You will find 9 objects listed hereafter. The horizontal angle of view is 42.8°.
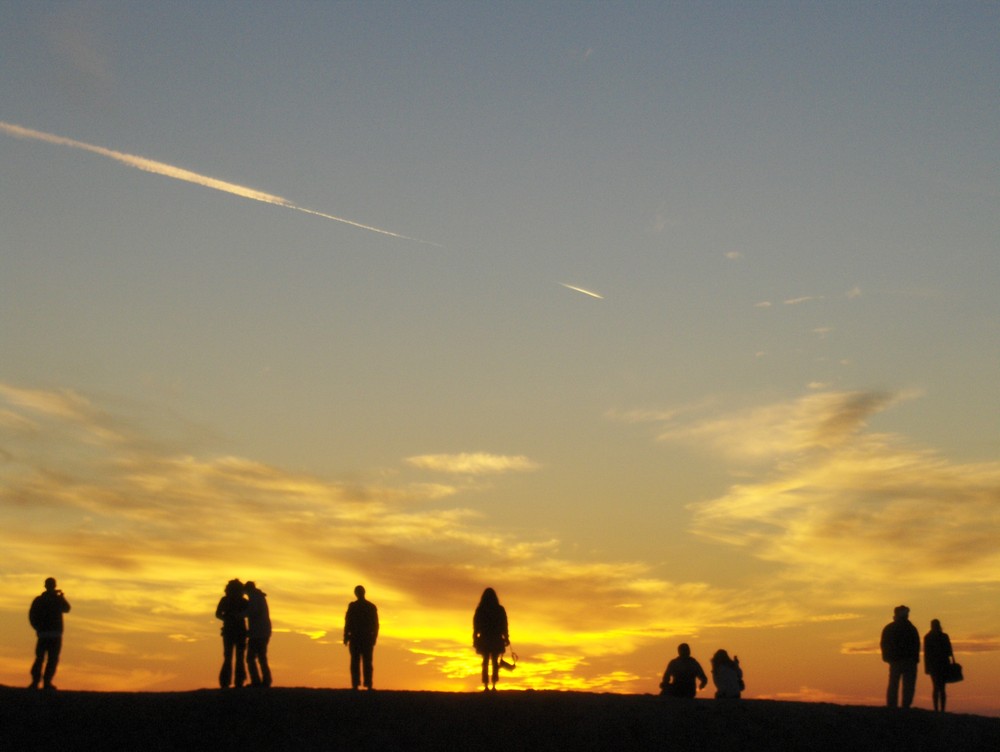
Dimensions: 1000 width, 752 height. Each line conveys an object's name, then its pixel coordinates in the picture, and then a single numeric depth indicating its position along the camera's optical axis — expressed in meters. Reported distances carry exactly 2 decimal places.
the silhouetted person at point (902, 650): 29.08
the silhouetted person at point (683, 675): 29.12
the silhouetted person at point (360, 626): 28.38
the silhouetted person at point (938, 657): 30.70
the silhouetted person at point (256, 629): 27.50
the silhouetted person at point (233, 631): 27.59
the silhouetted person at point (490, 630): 28.84
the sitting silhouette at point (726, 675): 29.42
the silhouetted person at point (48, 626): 27.61
